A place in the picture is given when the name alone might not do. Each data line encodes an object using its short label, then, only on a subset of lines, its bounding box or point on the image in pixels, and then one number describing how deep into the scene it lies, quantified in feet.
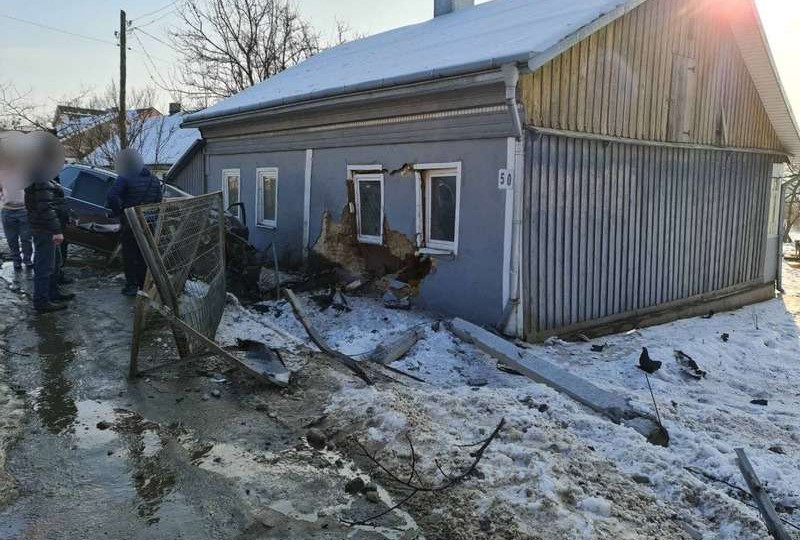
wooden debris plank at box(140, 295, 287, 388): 16.42
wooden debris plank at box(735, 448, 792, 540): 10.52
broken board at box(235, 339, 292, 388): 17.02
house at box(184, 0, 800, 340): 23.66
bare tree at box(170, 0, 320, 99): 92.43
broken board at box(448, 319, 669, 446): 14.66
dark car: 33.30
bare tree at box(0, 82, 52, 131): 72.95
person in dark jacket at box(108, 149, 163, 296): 26.23
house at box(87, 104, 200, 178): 81.66
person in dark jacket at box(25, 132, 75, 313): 23.24
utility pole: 67.00
